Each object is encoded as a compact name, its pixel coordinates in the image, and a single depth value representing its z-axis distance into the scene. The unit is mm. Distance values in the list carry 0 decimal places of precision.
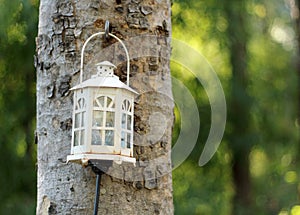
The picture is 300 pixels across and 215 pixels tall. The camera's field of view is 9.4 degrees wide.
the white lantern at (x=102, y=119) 3416
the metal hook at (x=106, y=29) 3473
